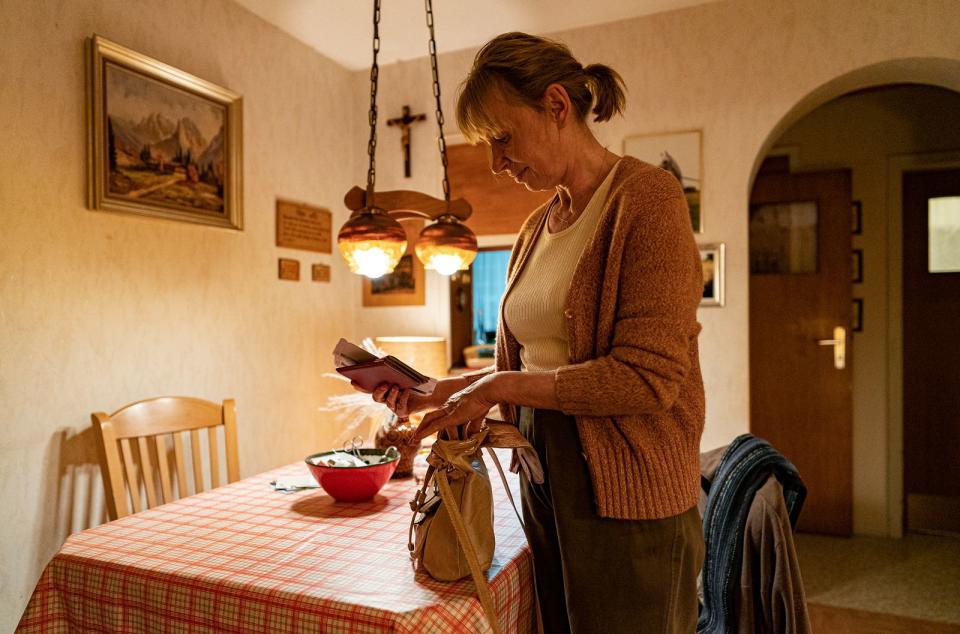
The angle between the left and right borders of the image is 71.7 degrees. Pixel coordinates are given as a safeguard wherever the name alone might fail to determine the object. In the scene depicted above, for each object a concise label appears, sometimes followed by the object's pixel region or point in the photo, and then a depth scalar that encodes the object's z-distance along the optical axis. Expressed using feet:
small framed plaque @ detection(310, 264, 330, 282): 10.36
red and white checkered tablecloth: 3.31
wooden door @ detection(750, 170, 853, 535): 11.08
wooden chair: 6.04
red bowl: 5.05
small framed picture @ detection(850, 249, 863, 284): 11.42
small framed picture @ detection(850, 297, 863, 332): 11.43
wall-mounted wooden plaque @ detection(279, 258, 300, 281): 9.63
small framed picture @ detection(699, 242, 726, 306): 8.96
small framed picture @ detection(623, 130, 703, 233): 9.07
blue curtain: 10.73
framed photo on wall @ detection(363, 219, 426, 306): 10.77
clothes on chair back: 4.37
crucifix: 10.63
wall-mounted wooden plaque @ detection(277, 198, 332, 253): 9.63
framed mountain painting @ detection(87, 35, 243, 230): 6.86
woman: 3.14
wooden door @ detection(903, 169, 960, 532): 11.20
